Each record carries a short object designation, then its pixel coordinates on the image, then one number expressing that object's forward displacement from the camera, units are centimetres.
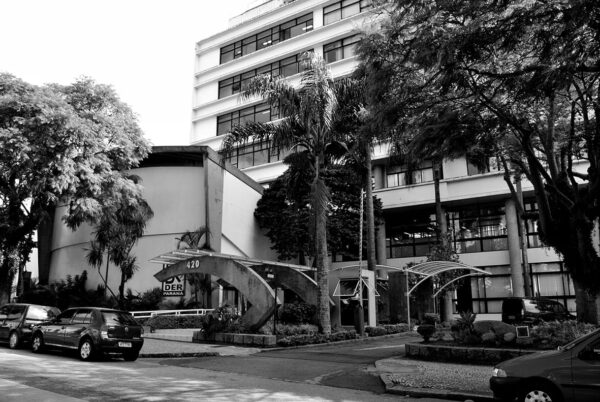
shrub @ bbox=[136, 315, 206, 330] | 2630
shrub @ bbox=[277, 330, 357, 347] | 1786
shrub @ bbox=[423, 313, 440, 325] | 2270
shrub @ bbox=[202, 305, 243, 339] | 1977
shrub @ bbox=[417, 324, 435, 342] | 1477
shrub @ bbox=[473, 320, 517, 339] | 1268
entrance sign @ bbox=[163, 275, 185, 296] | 2233
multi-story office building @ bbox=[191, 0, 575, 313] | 3406
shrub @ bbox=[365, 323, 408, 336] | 2160
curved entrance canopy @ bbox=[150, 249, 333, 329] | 1944
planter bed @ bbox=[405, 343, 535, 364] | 1200
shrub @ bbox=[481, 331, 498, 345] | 1271
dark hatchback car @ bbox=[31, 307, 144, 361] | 1398
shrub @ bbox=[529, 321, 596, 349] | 1195
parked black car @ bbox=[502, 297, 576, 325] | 1880
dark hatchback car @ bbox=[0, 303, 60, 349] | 1670
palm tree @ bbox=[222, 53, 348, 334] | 1938
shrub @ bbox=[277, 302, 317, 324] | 2241
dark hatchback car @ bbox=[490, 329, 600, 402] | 681
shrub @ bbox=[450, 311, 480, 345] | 1316
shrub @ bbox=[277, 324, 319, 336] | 1905
